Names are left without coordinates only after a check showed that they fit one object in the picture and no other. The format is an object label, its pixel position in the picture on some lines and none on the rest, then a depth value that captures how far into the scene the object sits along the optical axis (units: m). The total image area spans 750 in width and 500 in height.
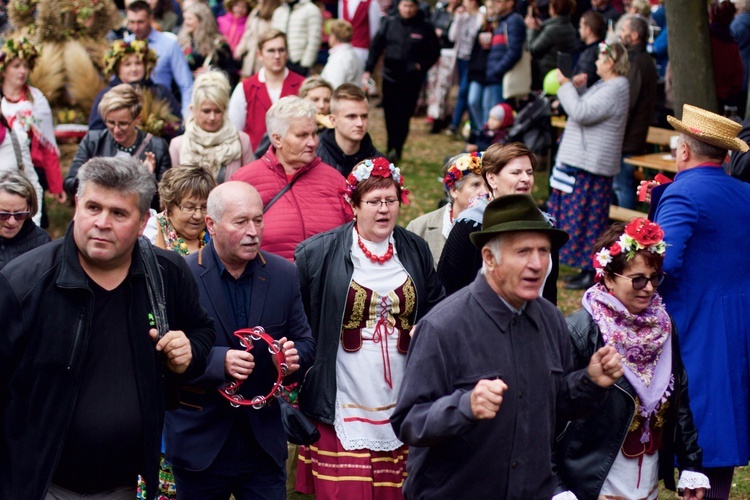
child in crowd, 23.64
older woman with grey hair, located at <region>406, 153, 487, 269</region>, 12.14
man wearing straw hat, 10.75
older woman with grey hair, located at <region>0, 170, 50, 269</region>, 11.45
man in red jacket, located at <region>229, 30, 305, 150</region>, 18.60
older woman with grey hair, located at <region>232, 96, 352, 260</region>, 12.27
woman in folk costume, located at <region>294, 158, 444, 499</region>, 10.64
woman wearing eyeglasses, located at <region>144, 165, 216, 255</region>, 11.51
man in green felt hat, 7.42
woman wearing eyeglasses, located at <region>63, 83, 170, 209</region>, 14.97
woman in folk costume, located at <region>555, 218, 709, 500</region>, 9.04
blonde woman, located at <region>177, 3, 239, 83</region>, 25.60
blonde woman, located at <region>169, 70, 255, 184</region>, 14.84
